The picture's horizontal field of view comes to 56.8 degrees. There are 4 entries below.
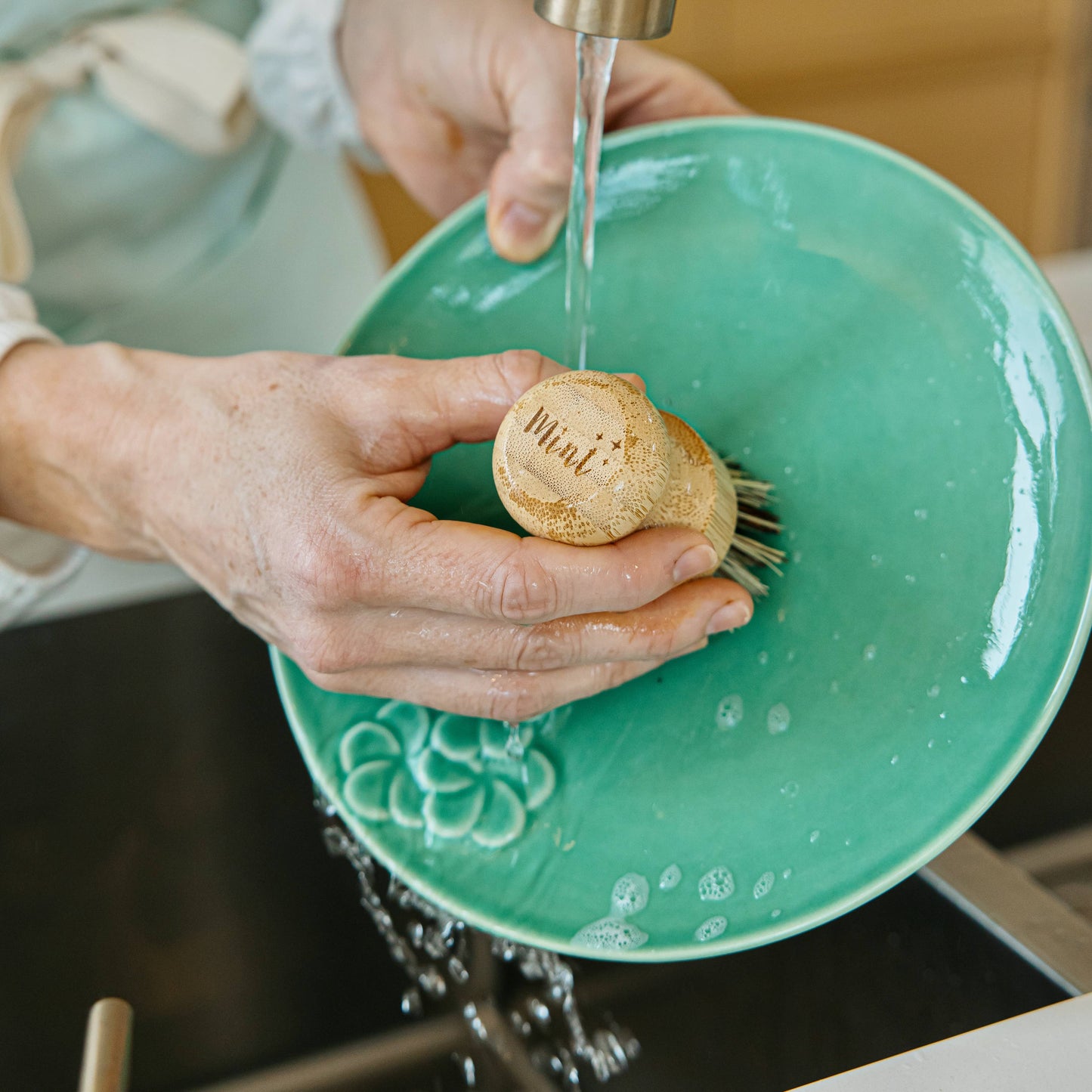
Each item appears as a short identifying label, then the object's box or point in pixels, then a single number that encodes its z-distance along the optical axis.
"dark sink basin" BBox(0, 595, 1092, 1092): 0.51
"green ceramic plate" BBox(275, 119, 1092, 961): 0.40
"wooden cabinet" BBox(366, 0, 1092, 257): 1.78
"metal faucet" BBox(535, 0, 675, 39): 0.35
